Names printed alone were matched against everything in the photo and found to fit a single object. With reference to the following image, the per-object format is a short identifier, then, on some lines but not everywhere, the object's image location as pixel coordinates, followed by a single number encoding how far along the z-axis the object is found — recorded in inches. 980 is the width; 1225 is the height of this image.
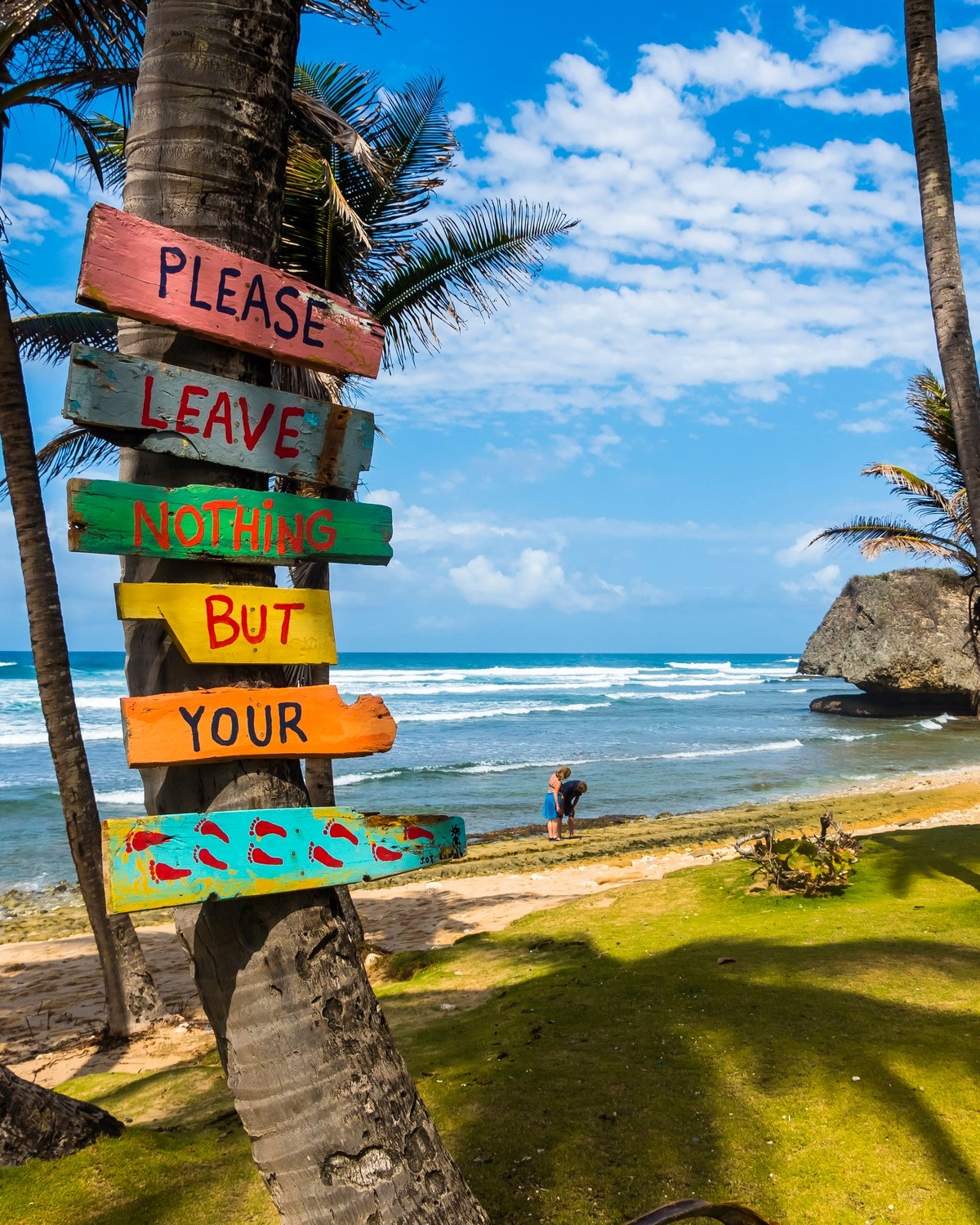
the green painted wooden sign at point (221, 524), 94.1
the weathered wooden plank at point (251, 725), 94.4
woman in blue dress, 658.2
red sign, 96.0
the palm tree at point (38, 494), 259.3
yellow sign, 96.4
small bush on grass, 290.2
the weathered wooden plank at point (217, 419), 95.4
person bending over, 673.6
